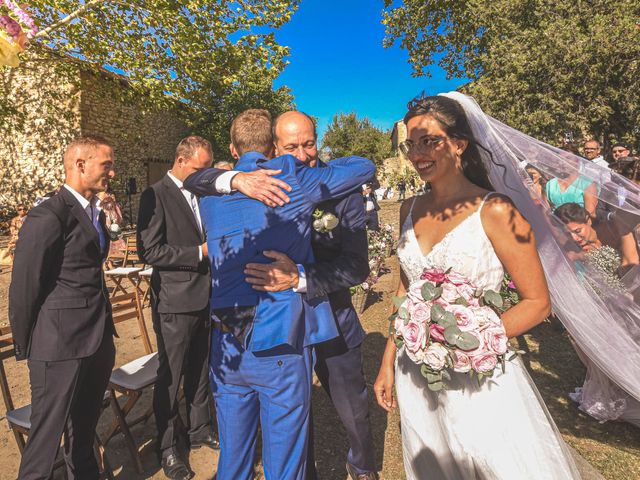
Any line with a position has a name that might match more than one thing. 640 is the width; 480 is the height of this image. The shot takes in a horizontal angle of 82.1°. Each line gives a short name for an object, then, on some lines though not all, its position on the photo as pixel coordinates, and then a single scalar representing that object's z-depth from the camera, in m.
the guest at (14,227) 10.79
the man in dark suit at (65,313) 2.34
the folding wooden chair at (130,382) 3.15
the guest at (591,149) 6.66
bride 1.80
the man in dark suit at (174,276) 3.09
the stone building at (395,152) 45.21
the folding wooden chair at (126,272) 6.43
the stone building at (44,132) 16.39
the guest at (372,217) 10.25
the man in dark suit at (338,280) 1.87
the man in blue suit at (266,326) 1.83
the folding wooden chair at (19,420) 2.72
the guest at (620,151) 6.70
